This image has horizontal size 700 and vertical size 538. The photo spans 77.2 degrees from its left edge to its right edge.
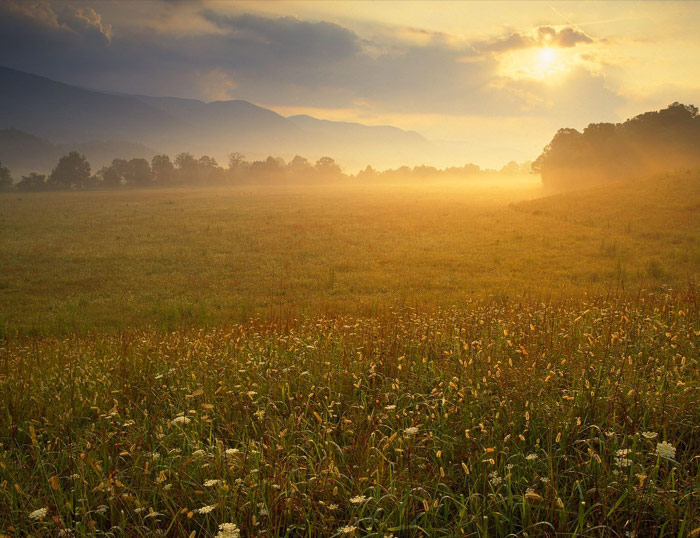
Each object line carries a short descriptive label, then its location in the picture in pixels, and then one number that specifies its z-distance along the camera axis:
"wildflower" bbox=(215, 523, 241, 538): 2.91
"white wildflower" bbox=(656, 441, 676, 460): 3.63
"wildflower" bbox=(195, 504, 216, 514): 3.21
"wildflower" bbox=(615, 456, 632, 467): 3.62
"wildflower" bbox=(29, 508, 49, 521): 3.22
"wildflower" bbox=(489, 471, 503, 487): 3.88
